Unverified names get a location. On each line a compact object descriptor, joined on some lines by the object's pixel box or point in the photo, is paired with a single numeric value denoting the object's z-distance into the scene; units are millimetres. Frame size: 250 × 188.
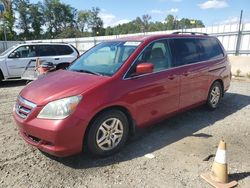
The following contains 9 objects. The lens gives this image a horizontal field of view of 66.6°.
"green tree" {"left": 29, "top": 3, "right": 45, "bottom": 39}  58865
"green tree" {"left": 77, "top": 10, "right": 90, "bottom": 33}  68787
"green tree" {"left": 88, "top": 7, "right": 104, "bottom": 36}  69073
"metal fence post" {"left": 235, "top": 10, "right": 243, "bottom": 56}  10417
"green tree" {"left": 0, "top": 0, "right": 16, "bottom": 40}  29005
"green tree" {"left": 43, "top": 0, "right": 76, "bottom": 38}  64875
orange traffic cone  2308
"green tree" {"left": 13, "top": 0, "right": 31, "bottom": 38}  55526
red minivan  2492
